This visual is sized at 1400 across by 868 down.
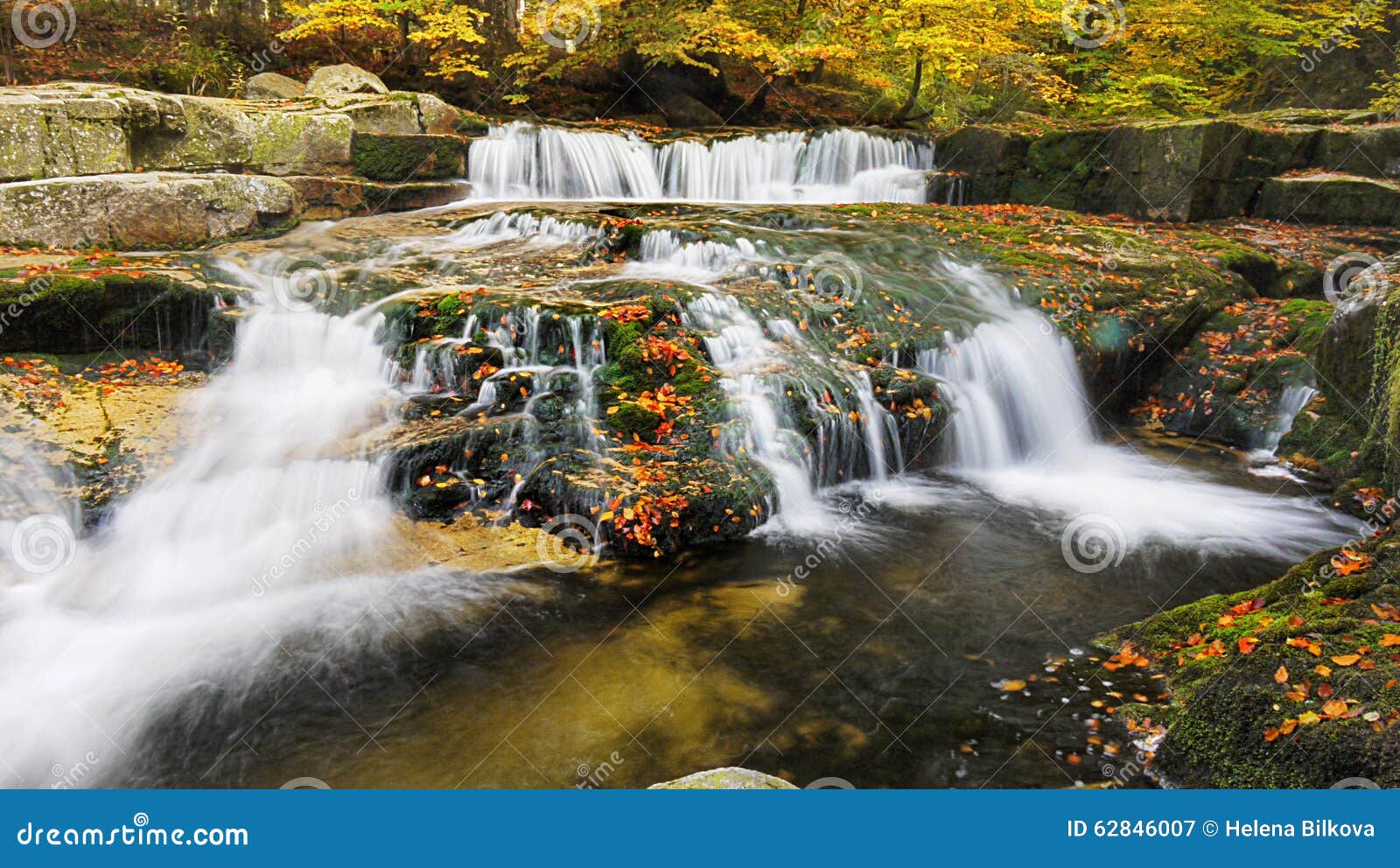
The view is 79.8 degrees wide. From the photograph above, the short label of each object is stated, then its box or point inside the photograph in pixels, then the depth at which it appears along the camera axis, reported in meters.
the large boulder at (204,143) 10.26
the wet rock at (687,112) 17.73
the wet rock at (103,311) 7.43
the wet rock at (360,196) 11.48
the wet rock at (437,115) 13.91
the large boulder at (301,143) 11.20
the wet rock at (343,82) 14.04
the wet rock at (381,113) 12.66
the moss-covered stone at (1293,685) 3.30
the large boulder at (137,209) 8.83
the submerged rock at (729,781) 3.09
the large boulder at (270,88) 14.24
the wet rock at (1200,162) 12.47
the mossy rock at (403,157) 12.61
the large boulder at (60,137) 8.88
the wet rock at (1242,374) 8.93
